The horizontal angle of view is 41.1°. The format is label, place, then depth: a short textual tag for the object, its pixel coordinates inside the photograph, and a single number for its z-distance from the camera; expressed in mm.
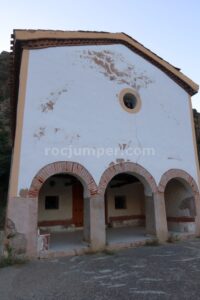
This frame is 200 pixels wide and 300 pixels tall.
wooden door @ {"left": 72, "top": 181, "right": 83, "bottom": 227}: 12766
